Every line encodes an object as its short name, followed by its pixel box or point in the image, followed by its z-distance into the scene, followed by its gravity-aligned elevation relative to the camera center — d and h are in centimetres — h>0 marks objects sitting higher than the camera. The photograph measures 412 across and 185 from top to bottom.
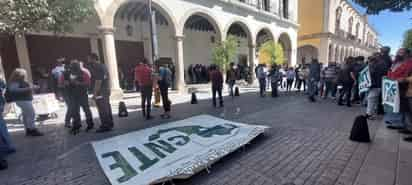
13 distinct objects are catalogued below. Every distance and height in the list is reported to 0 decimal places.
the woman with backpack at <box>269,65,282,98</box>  883 -10
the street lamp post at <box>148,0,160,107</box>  762 +168
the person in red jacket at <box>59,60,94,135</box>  449 -22
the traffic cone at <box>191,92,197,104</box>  816 -87
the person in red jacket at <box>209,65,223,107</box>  725 -11
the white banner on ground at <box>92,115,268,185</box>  260 -120
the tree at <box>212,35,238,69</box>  1223 +157
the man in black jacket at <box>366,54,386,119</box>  491 -25
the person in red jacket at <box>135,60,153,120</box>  563 -1
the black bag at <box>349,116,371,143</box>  364 -107
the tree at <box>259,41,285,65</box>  1564 +192
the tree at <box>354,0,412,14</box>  749 +264
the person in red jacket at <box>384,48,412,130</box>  398 -8
